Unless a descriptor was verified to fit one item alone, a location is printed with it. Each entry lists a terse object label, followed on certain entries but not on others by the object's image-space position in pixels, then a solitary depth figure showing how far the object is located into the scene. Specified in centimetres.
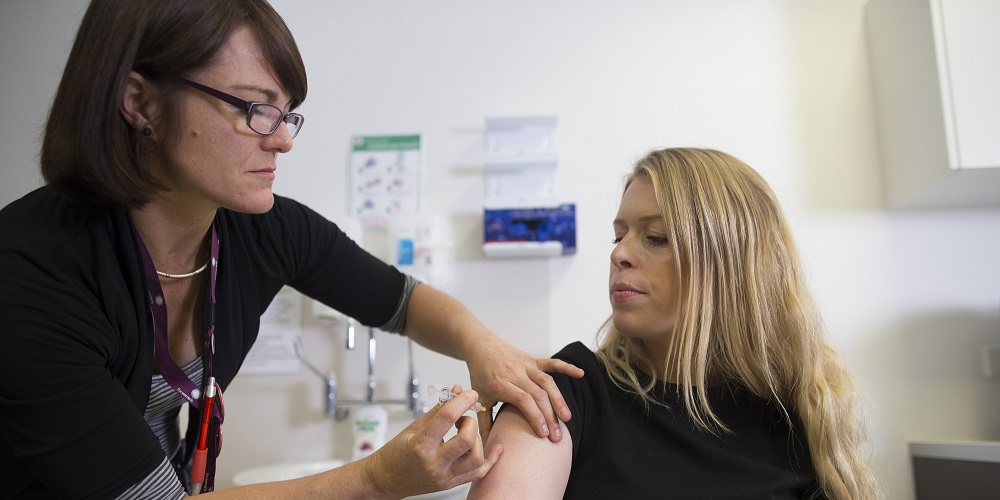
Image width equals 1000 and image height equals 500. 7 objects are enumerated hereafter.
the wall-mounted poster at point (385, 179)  220
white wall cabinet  175
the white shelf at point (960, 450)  164
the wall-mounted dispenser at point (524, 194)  206
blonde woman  97
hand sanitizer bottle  195
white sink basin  186
